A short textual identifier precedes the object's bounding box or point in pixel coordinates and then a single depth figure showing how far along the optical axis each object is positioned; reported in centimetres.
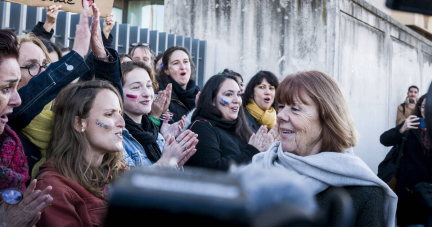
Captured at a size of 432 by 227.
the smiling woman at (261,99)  458
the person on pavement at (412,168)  458
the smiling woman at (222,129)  346
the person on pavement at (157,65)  508
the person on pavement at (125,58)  424
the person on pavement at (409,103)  980
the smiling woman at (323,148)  215
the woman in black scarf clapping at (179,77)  480
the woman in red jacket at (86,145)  217
